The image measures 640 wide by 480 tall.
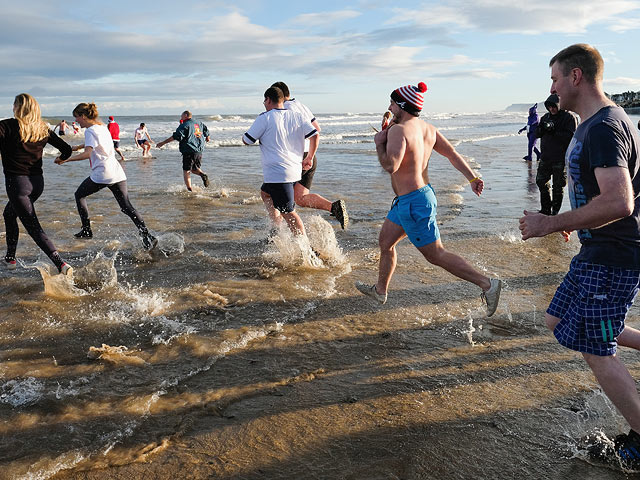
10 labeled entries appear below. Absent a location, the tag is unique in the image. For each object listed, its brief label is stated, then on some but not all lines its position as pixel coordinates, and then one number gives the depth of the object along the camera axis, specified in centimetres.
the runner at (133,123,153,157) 2209
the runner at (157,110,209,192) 1164
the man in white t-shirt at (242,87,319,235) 621
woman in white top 657
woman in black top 544
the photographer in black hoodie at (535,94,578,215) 762
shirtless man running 410
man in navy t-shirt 244
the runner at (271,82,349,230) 732
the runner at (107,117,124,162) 2044
